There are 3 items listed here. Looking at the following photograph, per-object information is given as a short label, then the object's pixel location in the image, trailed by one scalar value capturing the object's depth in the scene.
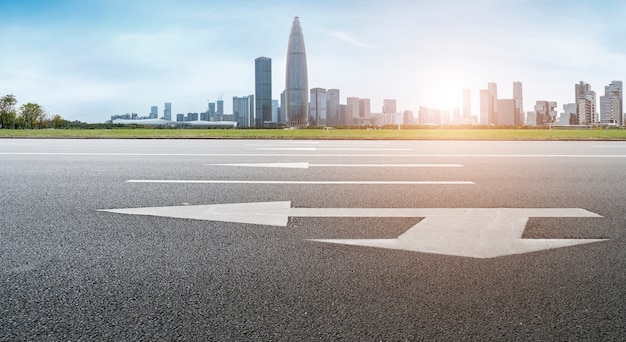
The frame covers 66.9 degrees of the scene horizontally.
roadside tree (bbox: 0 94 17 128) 109.62
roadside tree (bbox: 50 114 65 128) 129.24
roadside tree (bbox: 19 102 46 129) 117.56
